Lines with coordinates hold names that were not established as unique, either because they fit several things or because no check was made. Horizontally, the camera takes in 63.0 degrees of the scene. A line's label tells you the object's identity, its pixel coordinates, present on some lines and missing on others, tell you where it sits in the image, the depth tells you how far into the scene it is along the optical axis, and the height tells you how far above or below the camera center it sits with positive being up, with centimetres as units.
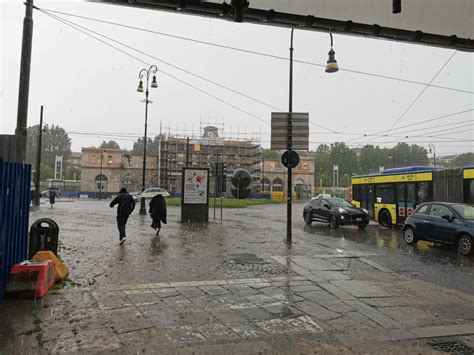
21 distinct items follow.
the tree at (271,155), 11532 +1129
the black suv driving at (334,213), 1861 -96
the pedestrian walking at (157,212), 1399 -81
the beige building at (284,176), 8562 +367
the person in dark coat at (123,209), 1205 -62
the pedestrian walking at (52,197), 3351 -84
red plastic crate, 595 -145
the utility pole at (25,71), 809 +247
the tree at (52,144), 11788 +1386
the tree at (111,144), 13861 +1646
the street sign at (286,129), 1336 +220
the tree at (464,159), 8762 +897
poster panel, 1914 +18
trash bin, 796 -105
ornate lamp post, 2317 +605
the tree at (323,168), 10538 +754
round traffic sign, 1315 +115
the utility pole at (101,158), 7469 +593
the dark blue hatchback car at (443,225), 1127 -89
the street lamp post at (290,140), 1318 +182
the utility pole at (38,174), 3001 +101
